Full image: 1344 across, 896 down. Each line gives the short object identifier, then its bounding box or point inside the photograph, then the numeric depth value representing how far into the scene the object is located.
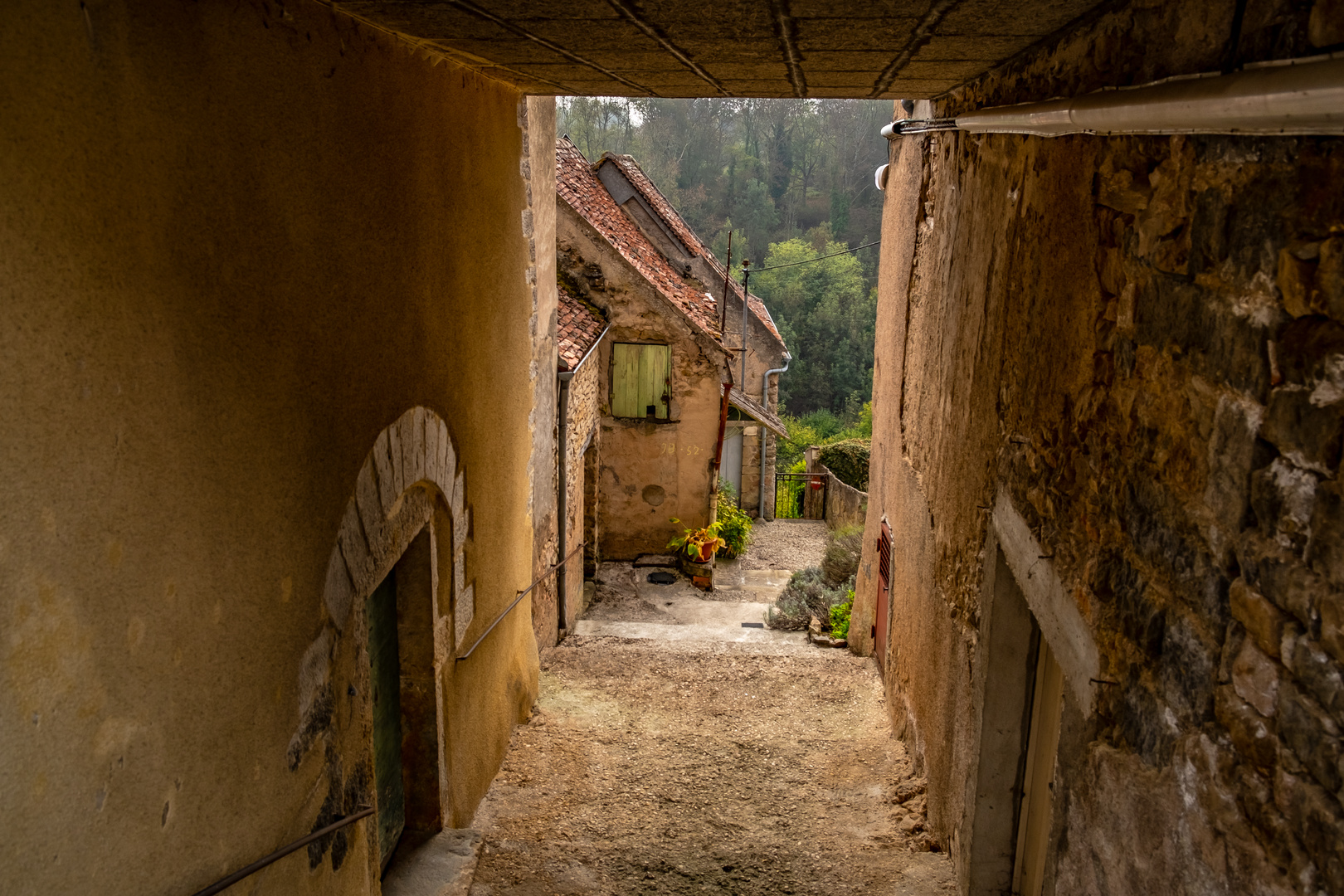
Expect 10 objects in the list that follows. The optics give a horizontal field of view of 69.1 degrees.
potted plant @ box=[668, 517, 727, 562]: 12.62
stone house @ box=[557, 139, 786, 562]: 11.85
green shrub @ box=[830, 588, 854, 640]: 9.45
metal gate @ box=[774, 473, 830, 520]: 20.25
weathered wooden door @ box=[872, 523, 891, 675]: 6.93
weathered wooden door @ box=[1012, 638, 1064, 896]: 3.18
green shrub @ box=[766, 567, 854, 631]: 10.19
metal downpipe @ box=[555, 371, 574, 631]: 8.16
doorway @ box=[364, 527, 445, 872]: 3.80
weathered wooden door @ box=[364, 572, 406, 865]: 3.74
